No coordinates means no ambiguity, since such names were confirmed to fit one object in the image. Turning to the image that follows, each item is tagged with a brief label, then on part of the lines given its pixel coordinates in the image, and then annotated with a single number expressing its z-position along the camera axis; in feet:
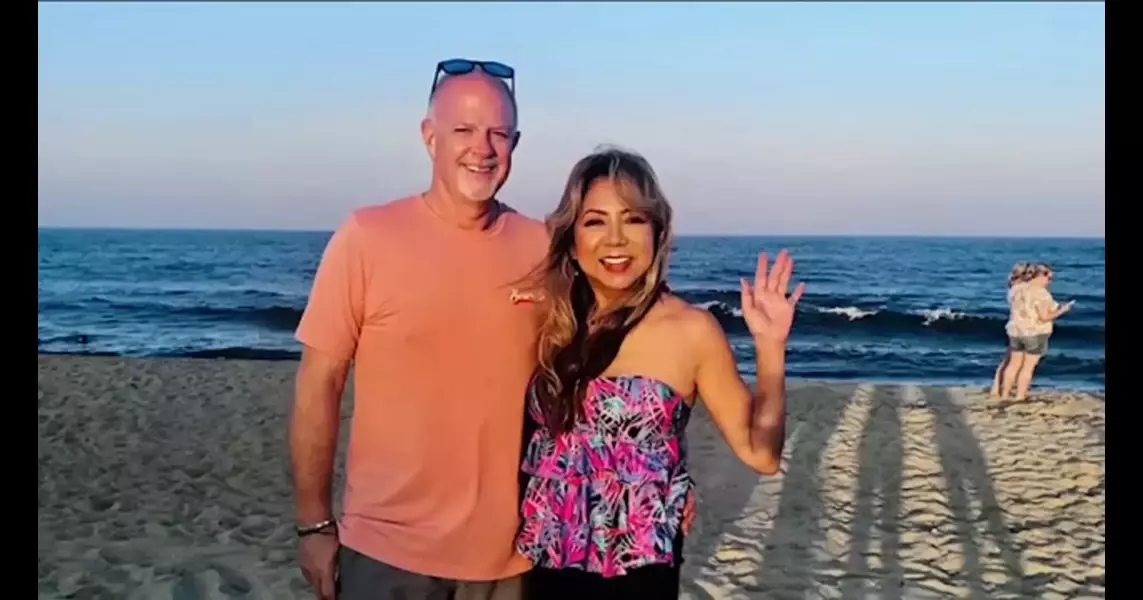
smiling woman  7.66
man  7.79
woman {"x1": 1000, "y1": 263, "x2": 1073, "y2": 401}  37.37
